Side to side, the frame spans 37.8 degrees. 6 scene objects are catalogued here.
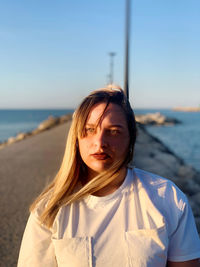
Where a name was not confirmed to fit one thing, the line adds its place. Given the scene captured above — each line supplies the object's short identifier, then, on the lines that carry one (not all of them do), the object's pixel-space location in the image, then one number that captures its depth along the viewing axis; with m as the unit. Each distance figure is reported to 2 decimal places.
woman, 1.55
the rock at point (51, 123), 29.45
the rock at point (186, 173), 8.97
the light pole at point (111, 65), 30.32
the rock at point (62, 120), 34.31
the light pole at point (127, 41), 3.36
